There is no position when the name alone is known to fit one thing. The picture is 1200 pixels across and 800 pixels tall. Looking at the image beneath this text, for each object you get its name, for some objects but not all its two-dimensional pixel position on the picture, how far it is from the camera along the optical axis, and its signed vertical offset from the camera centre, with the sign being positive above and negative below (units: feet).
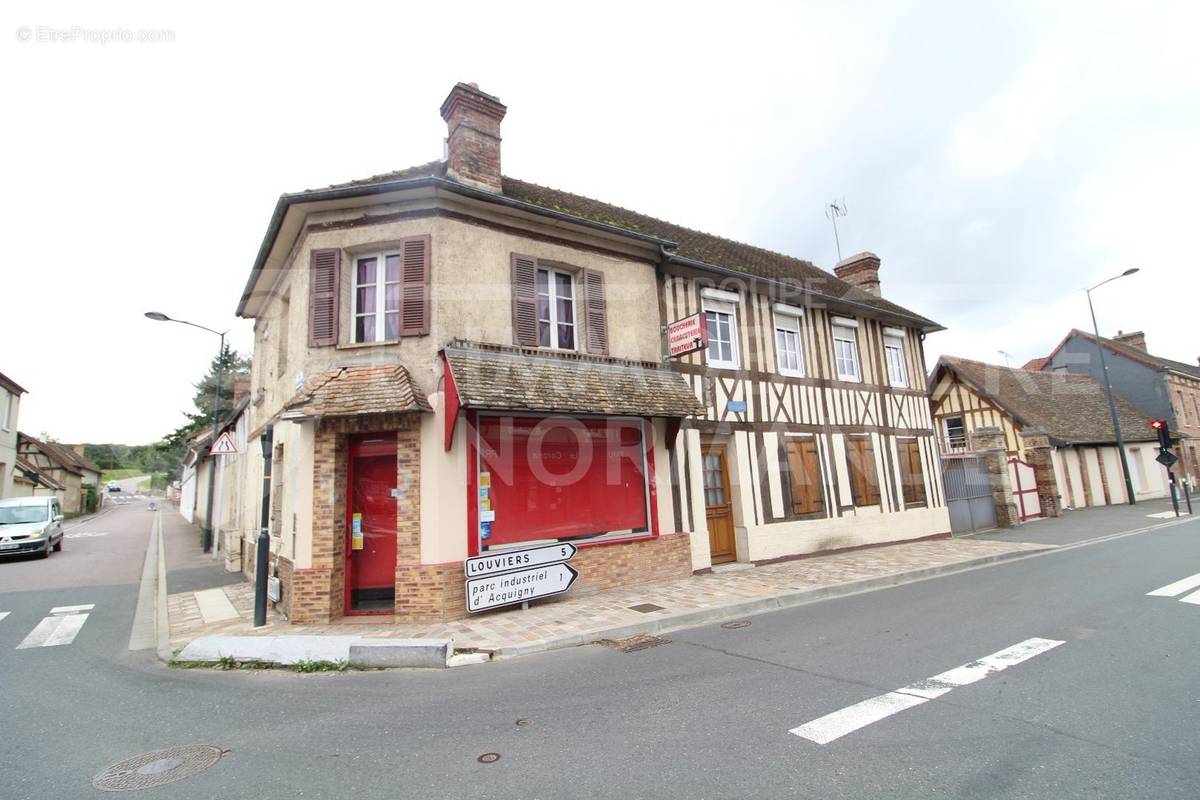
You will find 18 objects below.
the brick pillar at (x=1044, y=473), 60.54 -1.03
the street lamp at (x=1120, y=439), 70.13 +2.53
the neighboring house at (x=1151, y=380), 90.48 +12.80
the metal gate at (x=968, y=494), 50.21 -2.33
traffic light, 56.24 +2.31
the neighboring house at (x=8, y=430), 83.41 +14.14
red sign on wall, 30.43 +8.22
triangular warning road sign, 34.96 +4.02
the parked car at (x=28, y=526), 48.65 -0.37
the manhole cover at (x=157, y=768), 11.18 -5.26
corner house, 24.52 +4.71
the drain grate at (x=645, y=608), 23.90 -5.22
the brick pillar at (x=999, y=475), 53.31 -0.83
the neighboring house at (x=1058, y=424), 71.20 +5.30
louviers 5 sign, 23.25 -3.54
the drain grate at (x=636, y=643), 19.72 -5.57
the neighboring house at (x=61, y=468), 119.24 +11.76
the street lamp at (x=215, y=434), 43.39 +7.01
